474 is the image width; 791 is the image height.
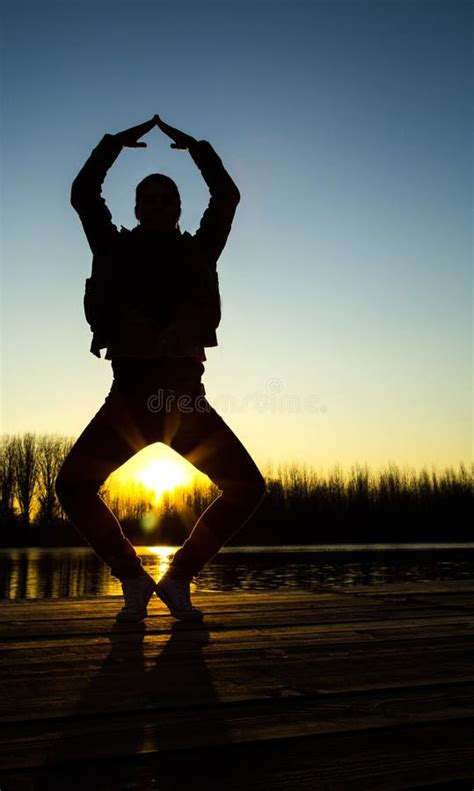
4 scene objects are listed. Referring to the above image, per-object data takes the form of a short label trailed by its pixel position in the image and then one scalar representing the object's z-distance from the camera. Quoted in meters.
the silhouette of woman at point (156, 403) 2.78
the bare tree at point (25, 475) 53.16
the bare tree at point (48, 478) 53.09
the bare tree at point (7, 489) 52.84
